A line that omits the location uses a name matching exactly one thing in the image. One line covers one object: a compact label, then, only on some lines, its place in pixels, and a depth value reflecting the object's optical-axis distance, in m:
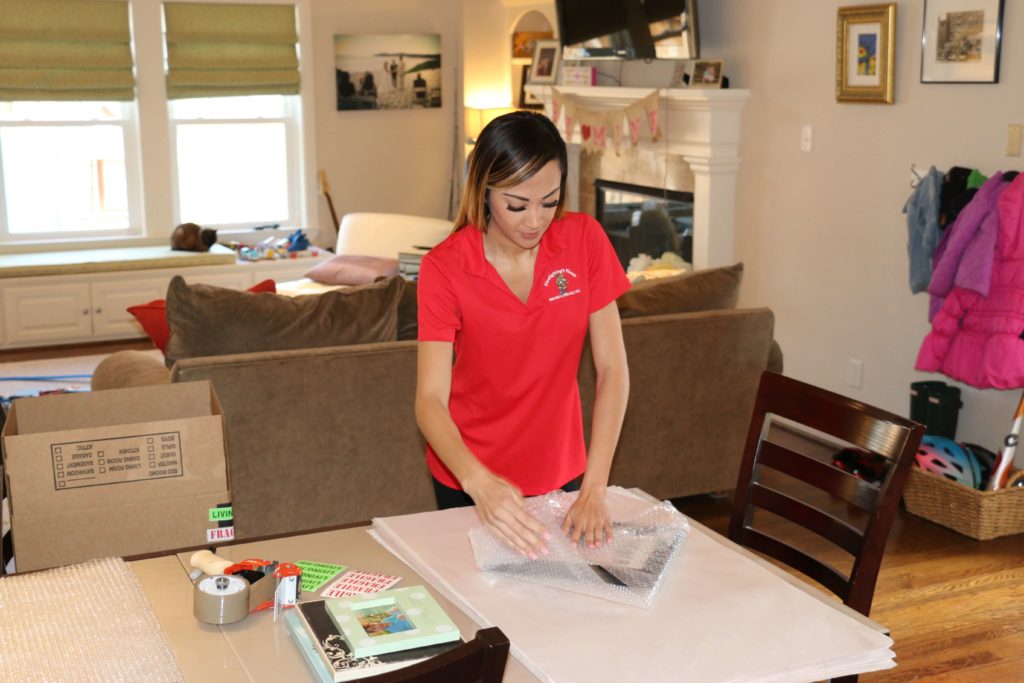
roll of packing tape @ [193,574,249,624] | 1.55
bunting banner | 5.64
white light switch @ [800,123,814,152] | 5.04
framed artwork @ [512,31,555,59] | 7.48
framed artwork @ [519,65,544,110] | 7.23
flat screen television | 5.56
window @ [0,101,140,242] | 6.96
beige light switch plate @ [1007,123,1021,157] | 3.98
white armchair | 6.62
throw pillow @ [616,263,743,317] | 3.78
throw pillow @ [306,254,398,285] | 6.30
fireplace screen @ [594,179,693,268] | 5.90
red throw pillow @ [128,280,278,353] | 3.98
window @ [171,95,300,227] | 7.37
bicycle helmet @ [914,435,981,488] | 3.94
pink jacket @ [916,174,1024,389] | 3.82
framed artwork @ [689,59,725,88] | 5.41
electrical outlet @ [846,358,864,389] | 4.88
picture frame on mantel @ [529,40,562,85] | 6.73
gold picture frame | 4.54
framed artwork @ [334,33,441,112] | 7.57
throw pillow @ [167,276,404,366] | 3.27
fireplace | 5.39
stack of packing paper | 1.45
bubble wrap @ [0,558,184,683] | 1.41
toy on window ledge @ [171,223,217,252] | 6.96
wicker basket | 3.80
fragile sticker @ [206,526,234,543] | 1.98
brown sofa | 3.30
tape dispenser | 1.55
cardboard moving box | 1.86
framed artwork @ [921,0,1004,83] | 4.07
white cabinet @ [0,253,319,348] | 6.48
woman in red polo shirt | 1.84
